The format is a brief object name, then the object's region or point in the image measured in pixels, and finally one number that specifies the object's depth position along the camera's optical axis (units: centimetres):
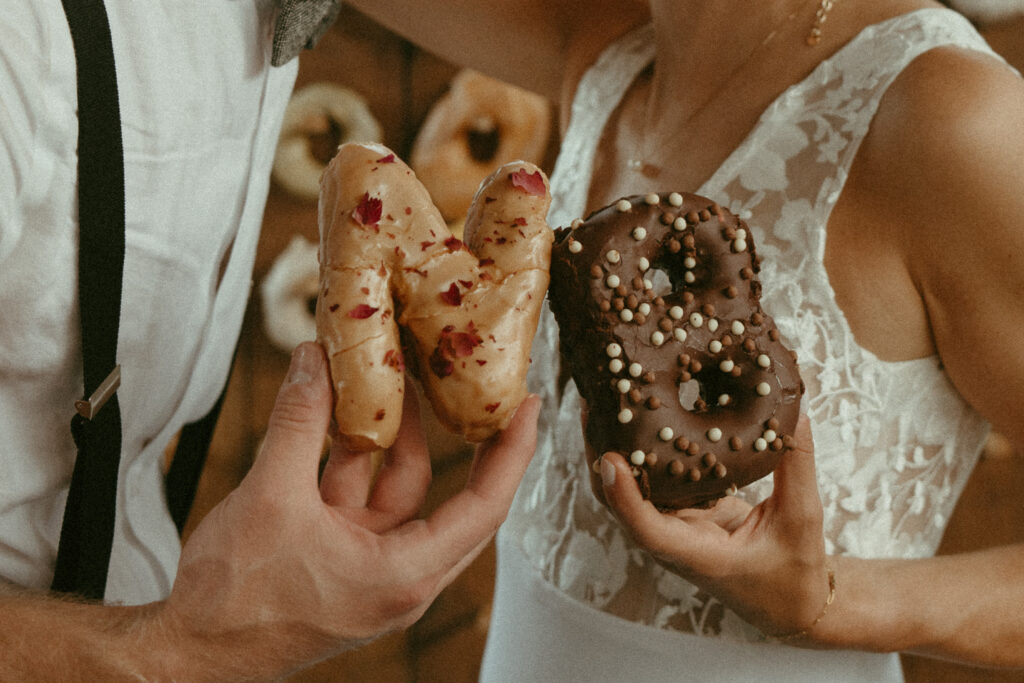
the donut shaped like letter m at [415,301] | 53
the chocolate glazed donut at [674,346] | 61
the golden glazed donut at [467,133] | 177
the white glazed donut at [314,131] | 169
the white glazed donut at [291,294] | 176
